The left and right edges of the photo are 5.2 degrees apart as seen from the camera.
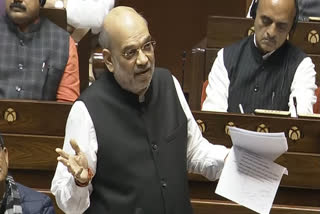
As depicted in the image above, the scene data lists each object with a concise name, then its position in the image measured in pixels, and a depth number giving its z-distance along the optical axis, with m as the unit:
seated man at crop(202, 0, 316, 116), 10.35
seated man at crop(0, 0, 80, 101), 10.45
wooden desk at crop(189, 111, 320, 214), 10.09
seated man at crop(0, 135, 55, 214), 9.37
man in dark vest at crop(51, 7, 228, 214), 9.22
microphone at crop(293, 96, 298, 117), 10.33
